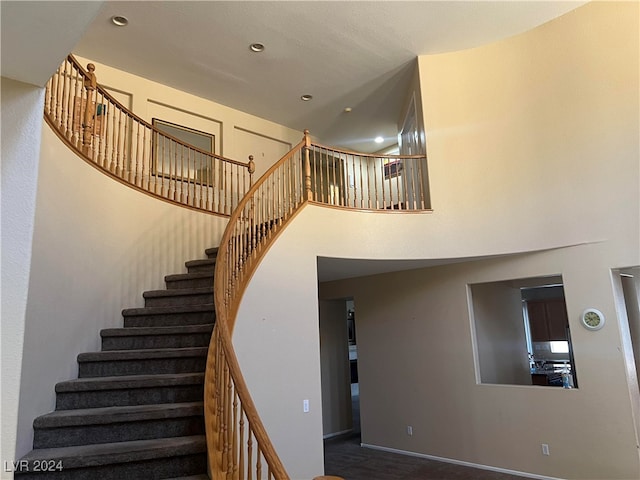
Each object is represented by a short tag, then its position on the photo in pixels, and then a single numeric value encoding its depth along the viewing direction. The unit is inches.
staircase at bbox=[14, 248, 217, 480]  106.7
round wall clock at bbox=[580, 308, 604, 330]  185.3
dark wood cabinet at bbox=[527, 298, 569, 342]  350.9
